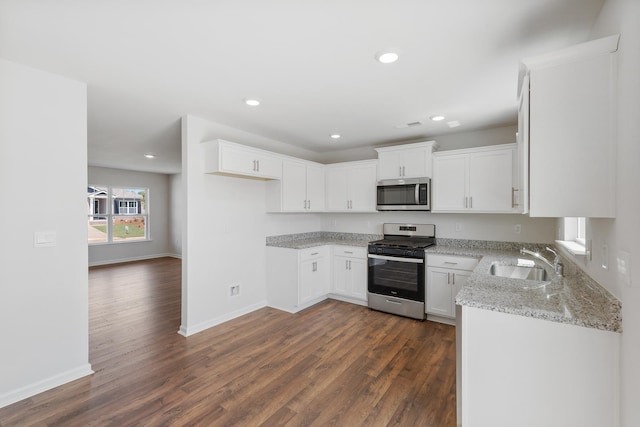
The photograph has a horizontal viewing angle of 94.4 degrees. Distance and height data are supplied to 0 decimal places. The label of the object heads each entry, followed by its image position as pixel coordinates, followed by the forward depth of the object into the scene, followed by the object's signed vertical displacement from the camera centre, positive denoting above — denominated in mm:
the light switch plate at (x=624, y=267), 1235 -238
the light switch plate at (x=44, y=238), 2254 -207
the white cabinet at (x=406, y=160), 3969 +717
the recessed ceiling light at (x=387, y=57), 1993 +1064
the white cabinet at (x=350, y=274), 4227 -913
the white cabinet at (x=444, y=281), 3480 -841
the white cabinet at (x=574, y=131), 1361 +391
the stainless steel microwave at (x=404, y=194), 3941 +238
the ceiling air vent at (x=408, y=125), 3627 +1088
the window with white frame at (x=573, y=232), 2688 -191
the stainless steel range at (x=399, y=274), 3693 -811
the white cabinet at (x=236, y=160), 3277 +610
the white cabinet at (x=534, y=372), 1343 -789
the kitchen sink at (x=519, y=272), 2584 -549
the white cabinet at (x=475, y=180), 3459 +397
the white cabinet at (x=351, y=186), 4461 +400
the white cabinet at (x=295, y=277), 3990 -914
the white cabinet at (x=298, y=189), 4141 +337
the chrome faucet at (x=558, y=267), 2119 -400
